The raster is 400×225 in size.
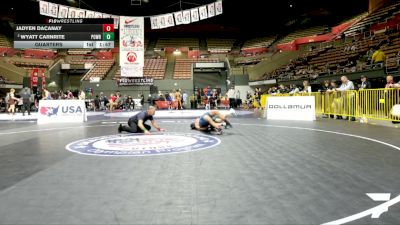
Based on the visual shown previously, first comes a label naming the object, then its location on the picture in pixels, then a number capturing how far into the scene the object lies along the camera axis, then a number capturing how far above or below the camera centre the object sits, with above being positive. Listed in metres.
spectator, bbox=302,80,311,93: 14.77 +0.39
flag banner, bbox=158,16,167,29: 18.58 +4.62
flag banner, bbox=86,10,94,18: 16.97 +4.69
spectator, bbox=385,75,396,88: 10.54 +0.48
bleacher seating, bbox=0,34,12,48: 34.21 +6.66
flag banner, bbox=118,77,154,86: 30.81 +1.86
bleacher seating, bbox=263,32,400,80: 18.84 +2.84
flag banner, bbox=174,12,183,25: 18.77 +4.85
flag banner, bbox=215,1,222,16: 19.14 +5.55
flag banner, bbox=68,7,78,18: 16.64 +4.68
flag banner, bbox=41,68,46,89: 31.16 +2.09
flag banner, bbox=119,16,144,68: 16.11 +3.04
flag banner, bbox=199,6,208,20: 19.09 +5.28
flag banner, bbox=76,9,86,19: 16.70 +4.67
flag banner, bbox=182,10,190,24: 18.91 +4.98
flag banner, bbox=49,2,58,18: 16.62 +4.84
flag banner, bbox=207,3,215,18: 19.19 +5.44
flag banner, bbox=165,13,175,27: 18.61 +4.73
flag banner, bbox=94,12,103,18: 17.24 +4.72
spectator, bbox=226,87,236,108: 26.30 +0.12
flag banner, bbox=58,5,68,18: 16.56 +4.69
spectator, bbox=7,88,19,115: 16.02 +0.10
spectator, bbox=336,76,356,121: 11.94 -0.03
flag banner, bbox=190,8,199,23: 19.06 +5.12
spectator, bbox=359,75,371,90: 12.11 +0.41
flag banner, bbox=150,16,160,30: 18.47 +4.56
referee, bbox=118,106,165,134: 8.26 -0.59
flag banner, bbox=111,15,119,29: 17.33 +4.50
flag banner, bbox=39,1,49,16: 16.48 +4.92
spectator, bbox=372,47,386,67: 16.88 +2.05
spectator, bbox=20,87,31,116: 16.53 +0.29
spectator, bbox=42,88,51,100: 16.11 +0.31
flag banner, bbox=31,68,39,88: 30.48 +2.24
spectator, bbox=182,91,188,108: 27.05 +0.11
